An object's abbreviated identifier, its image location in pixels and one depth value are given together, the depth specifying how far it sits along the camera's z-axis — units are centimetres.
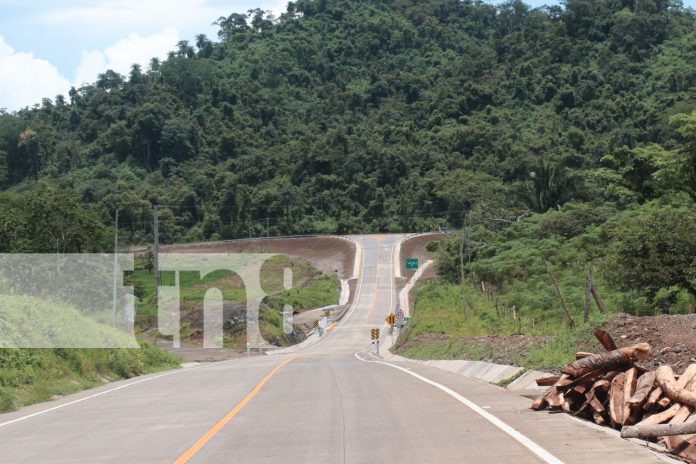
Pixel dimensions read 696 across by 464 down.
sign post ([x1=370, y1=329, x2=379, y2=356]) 6130
